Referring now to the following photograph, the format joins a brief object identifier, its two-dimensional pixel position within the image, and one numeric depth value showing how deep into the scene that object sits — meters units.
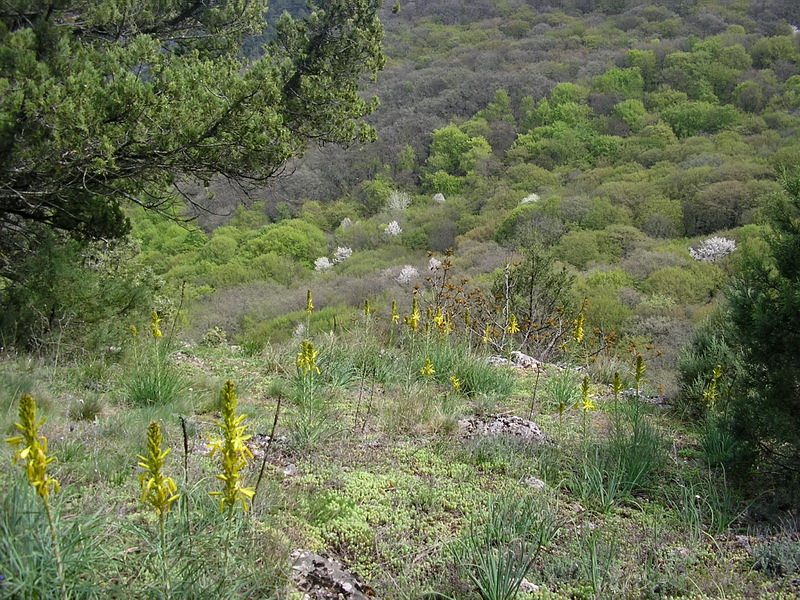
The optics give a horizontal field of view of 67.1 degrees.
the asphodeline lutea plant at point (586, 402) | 3.16
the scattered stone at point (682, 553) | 2.68
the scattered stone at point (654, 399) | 5.64
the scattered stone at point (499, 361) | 6.10
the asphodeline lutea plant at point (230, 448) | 1.58
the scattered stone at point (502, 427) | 4.09
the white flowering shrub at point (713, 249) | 22.51
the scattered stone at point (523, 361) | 7.04
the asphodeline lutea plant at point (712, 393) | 4.38
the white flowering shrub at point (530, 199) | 32.81
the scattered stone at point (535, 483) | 3.34
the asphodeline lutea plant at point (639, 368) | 3.34
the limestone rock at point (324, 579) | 2.25
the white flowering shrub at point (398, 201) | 40.57
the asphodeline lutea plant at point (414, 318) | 4.48
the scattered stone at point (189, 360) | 6.13
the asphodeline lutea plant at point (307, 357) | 3.07
